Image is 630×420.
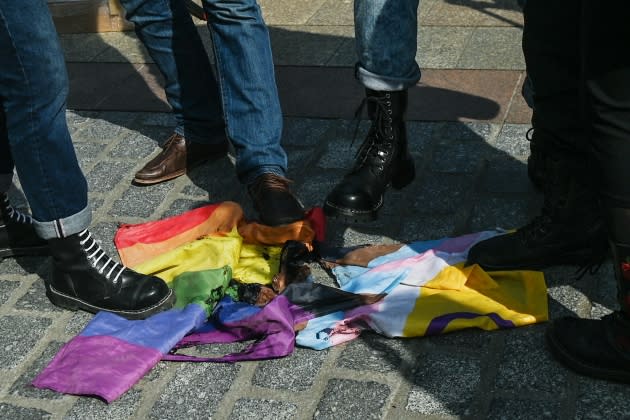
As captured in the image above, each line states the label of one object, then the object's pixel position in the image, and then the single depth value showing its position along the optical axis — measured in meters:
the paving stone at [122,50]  5.35
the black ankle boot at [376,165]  3.32
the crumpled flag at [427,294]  2.78
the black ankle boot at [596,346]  2.48
